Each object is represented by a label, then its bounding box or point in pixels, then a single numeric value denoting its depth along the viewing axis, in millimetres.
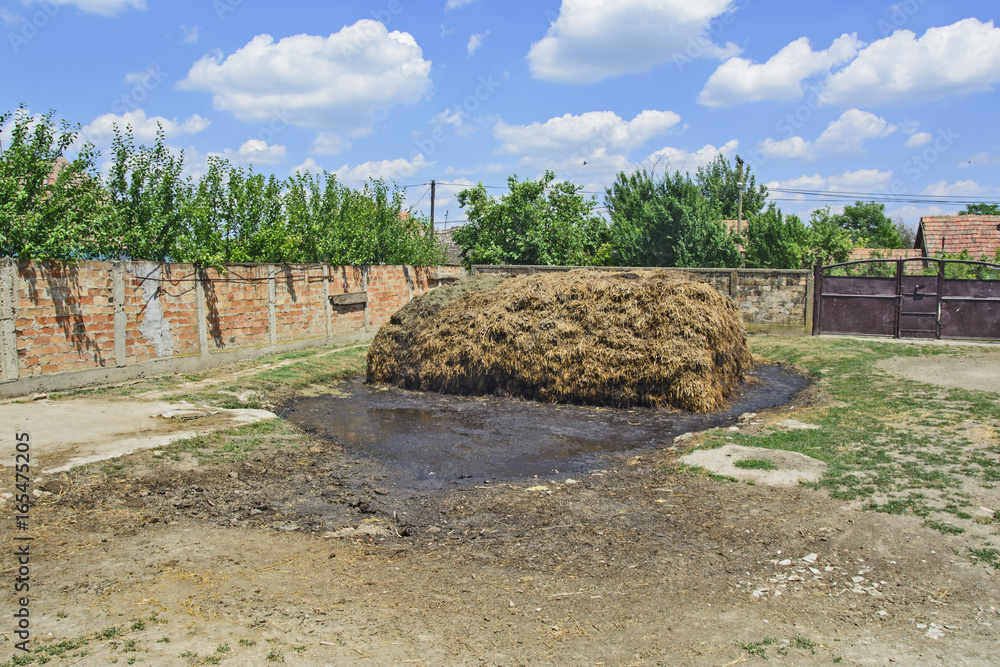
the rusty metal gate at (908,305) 15758
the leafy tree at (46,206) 9641
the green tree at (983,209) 45750
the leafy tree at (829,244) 26406
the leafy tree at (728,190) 37594
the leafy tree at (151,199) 12422
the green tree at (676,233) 24817
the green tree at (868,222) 46281
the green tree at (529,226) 24719
